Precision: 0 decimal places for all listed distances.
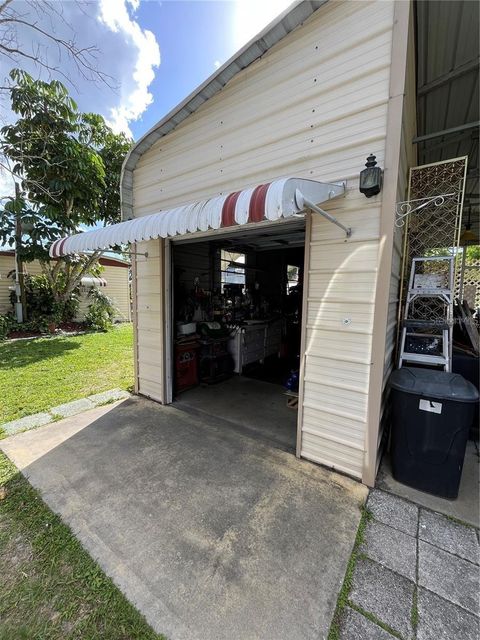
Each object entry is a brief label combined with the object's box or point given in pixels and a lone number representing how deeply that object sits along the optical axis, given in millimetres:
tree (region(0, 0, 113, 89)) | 3578
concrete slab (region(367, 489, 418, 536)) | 2045
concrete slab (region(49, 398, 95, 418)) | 3799
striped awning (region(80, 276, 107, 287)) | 10922
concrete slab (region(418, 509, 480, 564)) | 1842
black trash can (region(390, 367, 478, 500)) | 2172
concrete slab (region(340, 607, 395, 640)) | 1370
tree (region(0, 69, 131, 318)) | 6492
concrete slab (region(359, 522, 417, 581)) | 1737
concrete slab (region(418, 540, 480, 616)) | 1553
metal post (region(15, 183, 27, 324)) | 8831
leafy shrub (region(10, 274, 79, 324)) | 9406
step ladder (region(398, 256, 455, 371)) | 2930
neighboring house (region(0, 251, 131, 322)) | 9492
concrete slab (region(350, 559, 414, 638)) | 1447
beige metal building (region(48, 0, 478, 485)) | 2164
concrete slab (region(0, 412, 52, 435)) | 3371
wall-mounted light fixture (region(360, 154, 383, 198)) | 2127
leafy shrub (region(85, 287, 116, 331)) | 10500
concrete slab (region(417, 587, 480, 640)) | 1382
